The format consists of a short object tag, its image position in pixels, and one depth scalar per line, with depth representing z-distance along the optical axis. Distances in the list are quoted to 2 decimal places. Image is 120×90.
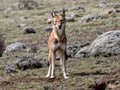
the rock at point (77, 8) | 42.25
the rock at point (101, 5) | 43.69
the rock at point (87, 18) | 33.38
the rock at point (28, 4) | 50.01
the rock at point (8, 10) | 46.67
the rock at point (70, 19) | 34.75
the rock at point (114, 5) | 42.10
